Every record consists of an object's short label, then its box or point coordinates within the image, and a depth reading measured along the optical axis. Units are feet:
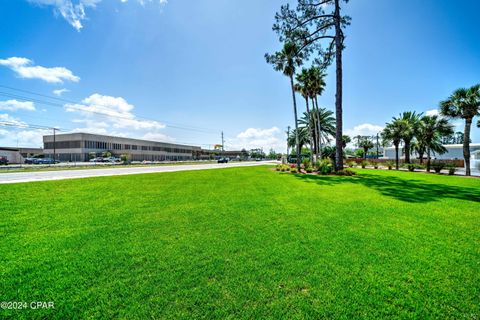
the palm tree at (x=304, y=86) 108.17
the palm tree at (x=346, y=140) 256.19
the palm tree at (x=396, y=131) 114.11
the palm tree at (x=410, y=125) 109.32
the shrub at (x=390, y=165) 118.13
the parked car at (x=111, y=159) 188.14
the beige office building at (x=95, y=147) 212.64
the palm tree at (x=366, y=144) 241.76
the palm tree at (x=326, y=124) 153.79
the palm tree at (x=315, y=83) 105.40
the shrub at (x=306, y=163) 84.27
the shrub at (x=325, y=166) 67.41
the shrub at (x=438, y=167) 90.06
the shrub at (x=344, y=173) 63.82
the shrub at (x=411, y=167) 102.66
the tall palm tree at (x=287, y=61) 83.97
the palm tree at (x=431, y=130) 94.38
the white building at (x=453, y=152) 155.53
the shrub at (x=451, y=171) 80.55
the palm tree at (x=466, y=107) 77.00
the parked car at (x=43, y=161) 161.56
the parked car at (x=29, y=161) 166.40
